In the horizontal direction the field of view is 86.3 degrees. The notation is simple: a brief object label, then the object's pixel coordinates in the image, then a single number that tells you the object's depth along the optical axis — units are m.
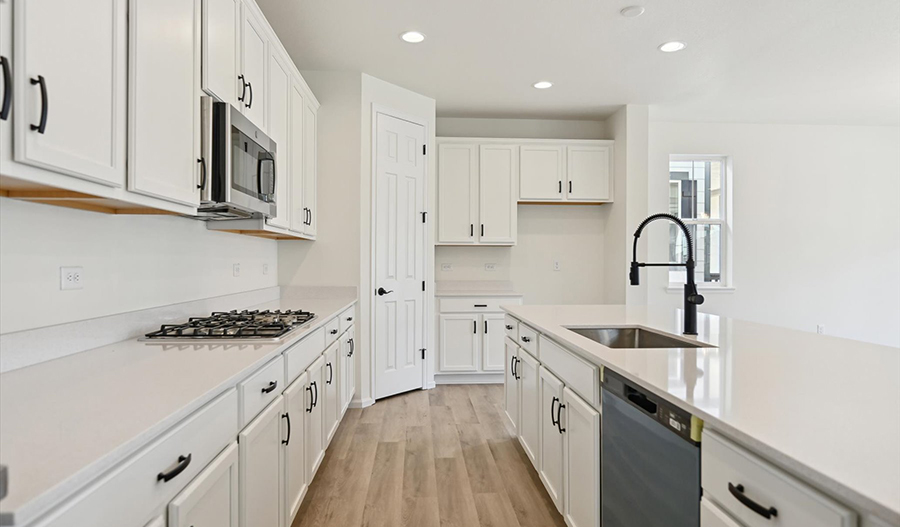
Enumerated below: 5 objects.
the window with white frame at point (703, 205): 5.38
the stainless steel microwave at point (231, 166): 1.75
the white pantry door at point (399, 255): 3.93
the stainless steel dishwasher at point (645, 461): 1.09
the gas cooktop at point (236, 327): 1.75
